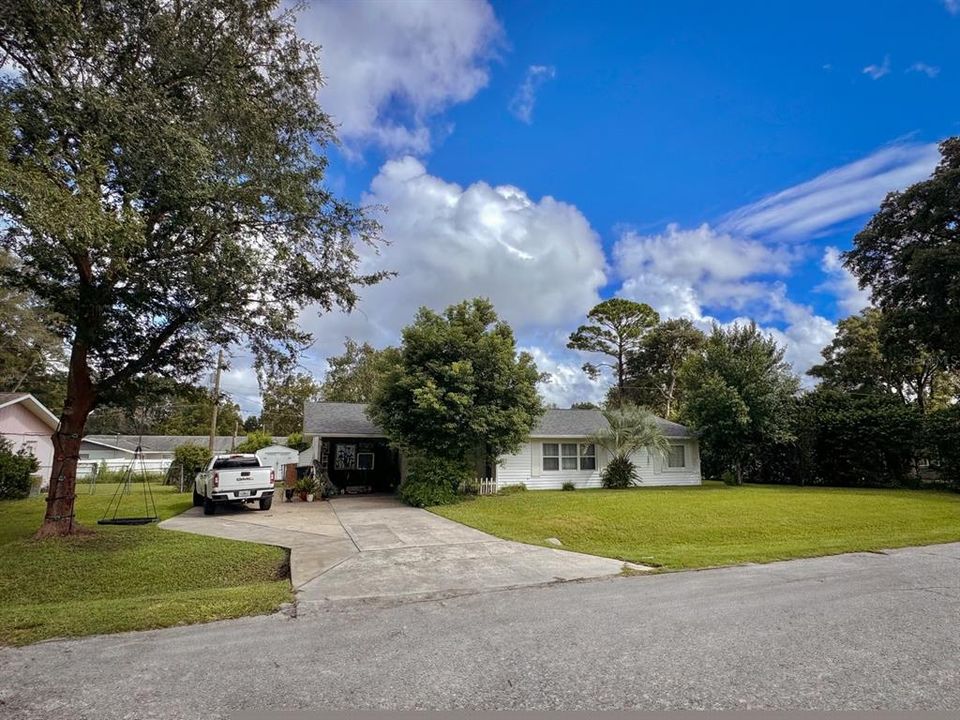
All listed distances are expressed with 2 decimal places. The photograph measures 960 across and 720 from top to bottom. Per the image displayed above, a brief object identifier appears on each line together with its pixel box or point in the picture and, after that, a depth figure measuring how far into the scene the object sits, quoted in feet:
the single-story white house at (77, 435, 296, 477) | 114.73
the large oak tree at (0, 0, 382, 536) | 21.25
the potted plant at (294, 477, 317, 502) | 57.93
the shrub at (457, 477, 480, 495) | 54.65
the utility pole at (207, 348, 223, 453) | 37.59
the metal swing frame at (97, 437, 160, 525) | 37.78
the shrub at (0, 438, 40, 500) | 55.93
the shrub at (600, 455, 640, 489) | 66.74
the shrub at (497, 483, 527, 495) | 60.08
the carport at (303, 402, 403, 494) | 65.36
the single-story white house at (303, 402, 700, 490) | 64.39
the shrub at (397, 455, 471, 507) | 50.83
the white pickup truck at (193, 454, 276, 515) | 45.32
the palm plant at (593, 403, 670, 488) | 66.69
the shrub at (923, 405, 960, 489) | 64.39
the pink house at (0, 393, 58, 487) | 71.46
